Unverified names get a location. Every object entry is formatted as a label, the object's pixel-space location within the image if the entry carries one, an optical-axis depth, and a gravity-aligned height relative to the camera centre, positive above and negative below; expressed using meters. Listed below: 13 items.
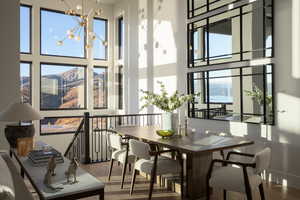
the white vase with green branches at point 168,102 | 3.66 -0.05
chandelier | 8.27 +2.96
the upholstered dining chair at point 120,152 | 3.85 -0.87
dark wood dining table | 3.03 -0.58
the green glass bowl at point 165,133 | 3.62 -0.50
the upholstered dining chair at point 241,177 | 2.53 -0.85
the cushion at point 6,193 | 1.56 -0.60
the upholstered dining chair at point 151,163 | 3.20 -0.88
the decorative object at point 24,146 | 3.06 -0.58
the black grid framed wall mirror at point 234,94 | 4.23 +0.07
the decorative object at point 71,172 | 2.15 -0.63
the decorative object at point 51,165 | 2.16 -0.58
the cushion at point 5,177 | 1.72 -0.58
